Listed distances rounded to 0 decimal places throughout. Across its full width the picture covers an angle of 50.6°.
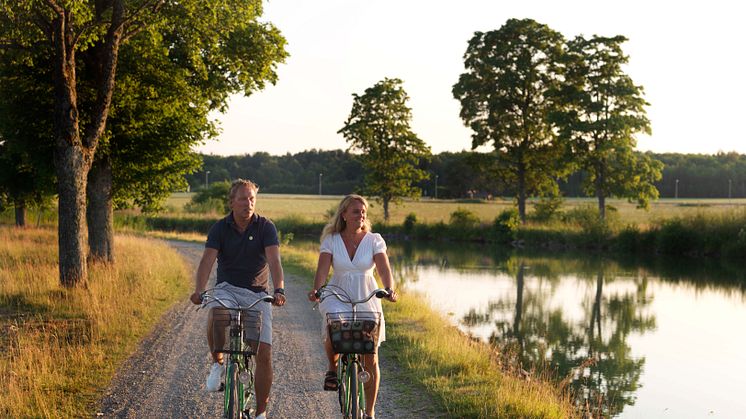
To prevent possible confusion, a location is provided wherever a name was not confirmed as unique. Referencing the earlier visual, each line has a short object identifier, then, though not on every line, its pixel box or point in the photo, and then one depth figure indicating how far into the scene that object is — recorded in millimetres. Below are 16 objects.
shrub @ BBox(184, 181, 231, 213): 61312
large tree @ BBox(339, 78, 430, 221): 54625
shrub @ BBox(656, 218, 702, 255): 38488
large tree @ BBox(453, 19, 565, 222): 45656
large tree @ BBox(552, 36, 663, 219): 42625
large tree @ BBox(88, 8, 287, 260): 17531
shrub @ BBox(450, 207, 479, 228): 48344
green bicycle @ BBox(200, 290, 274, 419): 5758
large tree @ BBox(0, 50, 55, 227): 16688
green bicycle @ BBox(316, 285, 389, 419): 5766
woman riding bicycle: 6087
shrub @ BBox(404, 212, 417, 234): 51156
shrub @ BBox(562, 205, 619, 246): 41447
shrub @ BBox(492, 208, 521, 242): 44750
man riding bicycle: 6016
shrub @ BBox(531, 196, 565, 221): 46719
